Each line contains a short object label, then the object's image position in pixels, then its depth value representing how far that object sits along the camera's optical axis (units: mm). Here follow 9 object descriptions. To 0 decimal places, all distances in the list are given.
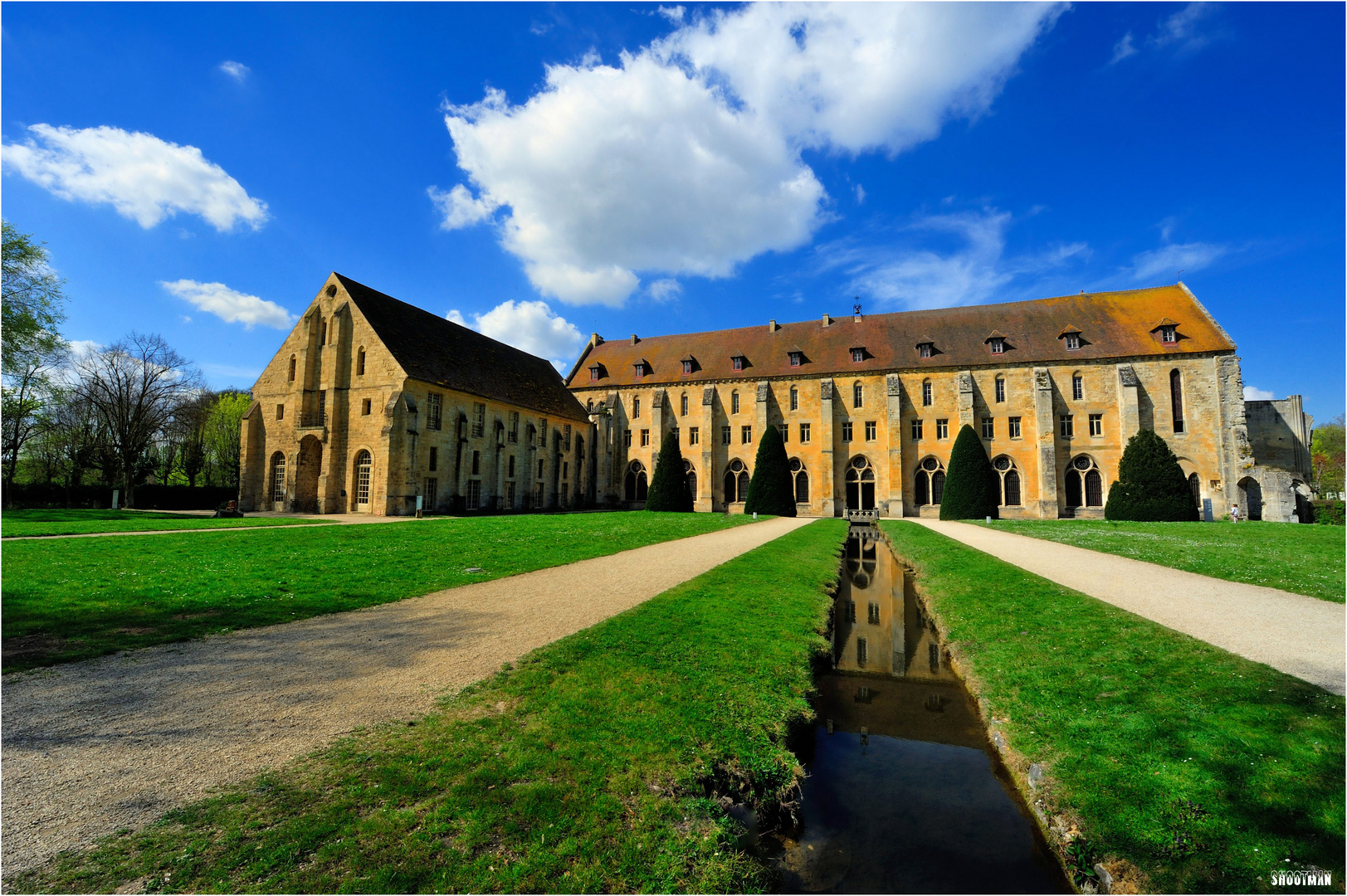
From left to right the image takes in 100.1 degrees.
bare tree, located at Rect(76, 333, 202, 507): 37750
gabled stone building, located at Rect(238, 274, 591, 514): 31953
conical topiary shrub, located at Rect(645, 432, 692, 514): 41781
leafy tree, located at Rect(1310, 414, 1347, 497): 58531
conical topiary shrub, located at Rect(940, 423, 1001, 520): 36719
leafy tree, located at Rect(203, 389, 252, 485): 51688
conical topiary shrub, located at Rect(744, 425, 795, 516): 39594
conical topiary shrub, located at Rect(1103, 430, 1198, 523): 31375
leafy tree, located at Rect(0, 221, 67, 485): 27661
